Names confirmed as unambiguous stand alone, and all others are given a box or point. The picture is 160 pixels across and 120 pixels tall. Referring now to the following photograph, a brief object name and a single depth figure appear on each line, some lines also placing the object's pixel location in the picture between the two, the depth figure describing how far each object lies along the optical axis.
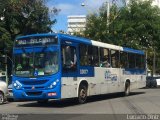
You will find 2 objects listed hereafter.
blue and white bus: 19.03
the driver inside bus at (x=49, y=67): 19.05
